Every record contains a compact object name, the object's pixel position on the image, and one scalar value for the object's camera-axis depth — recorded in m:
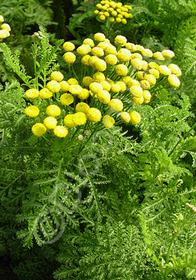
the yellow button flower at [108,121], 0.34
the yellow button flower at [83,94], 0.35
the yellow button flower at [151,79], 0.38
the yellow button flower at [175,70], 0.40
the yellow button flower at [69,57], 0.37
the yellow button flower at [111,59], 0.36
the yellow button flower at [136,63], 0.38
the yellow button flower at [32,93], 0.34
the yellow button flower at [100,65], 0.35
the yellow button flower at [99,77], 0.35
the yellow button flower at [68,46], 0.38
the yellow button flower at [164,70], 0.39
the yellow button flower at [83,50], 0.37
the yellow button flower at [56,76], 0.35
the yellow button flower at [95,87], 0.34
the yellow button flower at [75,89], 0.34
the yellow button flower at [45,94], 0.34
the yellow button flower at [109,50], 0.37
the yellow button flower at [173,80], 0.38
